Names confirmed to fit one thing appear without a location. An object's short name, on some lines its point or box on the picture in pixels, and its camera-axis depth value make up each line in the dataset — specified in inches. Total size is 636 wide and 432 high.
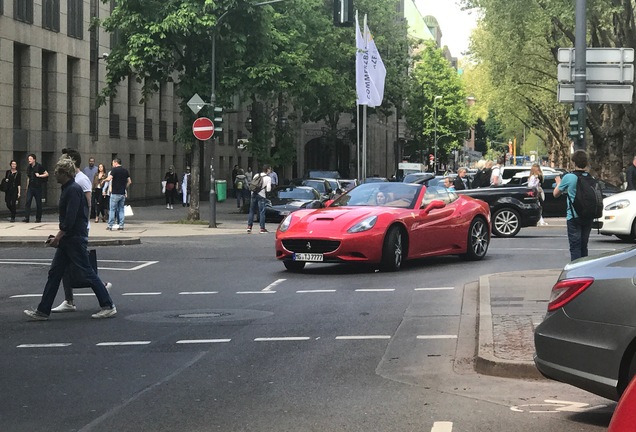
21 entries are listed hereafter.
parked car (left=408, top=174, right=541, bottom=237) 1135.6
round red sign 1346.2
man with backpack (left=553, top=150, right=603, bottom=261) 584.7
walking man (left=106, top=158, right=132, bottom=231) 1202.6
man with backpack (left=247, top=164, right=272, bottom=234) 1266.0
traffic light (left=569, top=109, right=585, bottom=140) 755.4
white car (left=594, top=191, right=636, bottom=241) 970.1
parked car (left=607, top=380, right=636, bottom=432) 150.6
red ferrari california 721.6
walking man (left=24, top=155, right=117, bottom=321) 529.0
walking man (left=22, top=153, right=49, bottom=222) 1316.4
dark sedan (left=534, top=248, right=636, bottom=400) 273.1
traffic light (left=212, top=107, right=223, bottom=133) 1366.9
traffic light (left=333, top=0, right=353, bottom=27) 1195.3
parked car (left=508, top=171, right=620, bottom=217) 1497.3
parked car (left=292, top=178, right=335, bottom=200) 1679.4
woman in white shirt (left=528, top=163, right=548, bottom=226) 1362.0
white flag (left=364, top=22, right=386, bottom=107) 1669.5
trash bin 2390.5
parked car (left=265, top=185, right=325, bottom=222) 1470.2
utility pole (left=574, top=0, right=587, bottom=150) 716.7
